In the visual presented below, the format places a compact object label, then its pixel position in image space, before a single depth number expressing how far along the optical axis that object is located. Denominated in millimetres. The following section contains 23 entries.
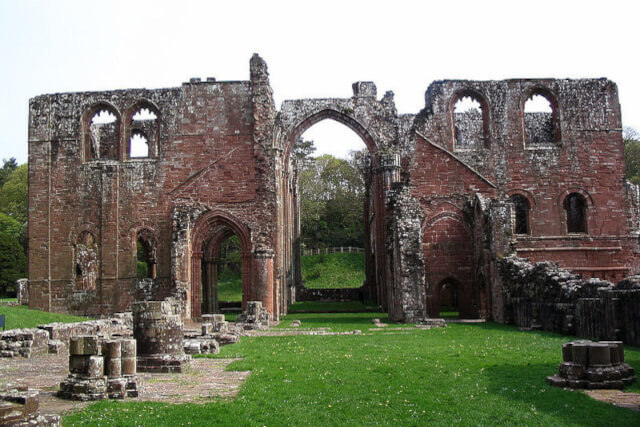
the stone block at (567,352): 9016
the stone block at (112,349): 9062
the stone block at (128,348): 9230
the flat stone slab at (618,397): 7469
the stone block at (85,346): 8844
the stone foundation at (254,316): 22625
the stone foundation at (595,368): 8609
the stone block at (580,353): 8789
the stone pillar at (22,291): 34438
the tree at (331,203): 58125
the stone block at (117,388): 8578
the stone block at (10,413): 5035
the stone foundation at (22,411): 5066
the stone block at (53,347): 14759
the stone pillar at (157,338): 11234
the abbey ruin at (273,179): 26422
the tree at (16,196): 57981
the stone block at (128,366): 9164
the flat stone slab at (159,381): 8352
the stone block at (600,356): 8742
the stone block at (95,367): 8672
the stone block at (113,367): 8953
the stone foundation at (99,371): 8500
